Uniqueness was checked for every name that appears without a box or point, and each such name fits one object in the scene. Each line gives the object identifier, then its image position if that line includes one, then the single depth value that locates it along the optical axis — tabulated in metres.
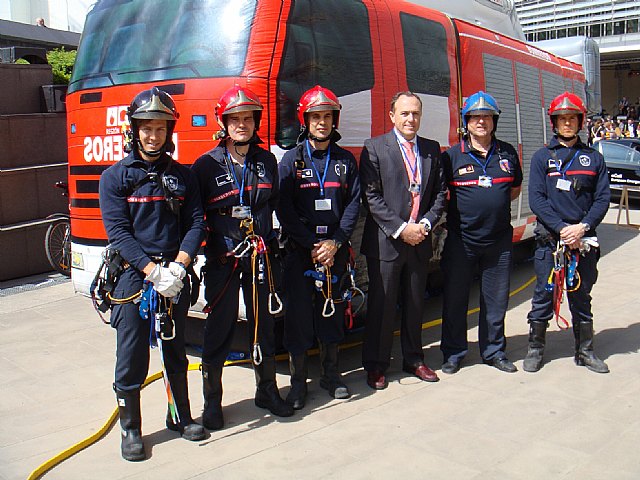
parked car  15.02
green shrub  10.59
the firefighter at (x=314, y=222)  4.71
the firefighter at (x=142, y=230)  3.96
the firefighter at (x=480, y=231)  5.29
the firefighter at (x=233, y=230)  4.38
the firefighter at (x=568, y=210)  5.26
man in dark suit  5.00
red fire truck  5.02
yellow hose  3.90
